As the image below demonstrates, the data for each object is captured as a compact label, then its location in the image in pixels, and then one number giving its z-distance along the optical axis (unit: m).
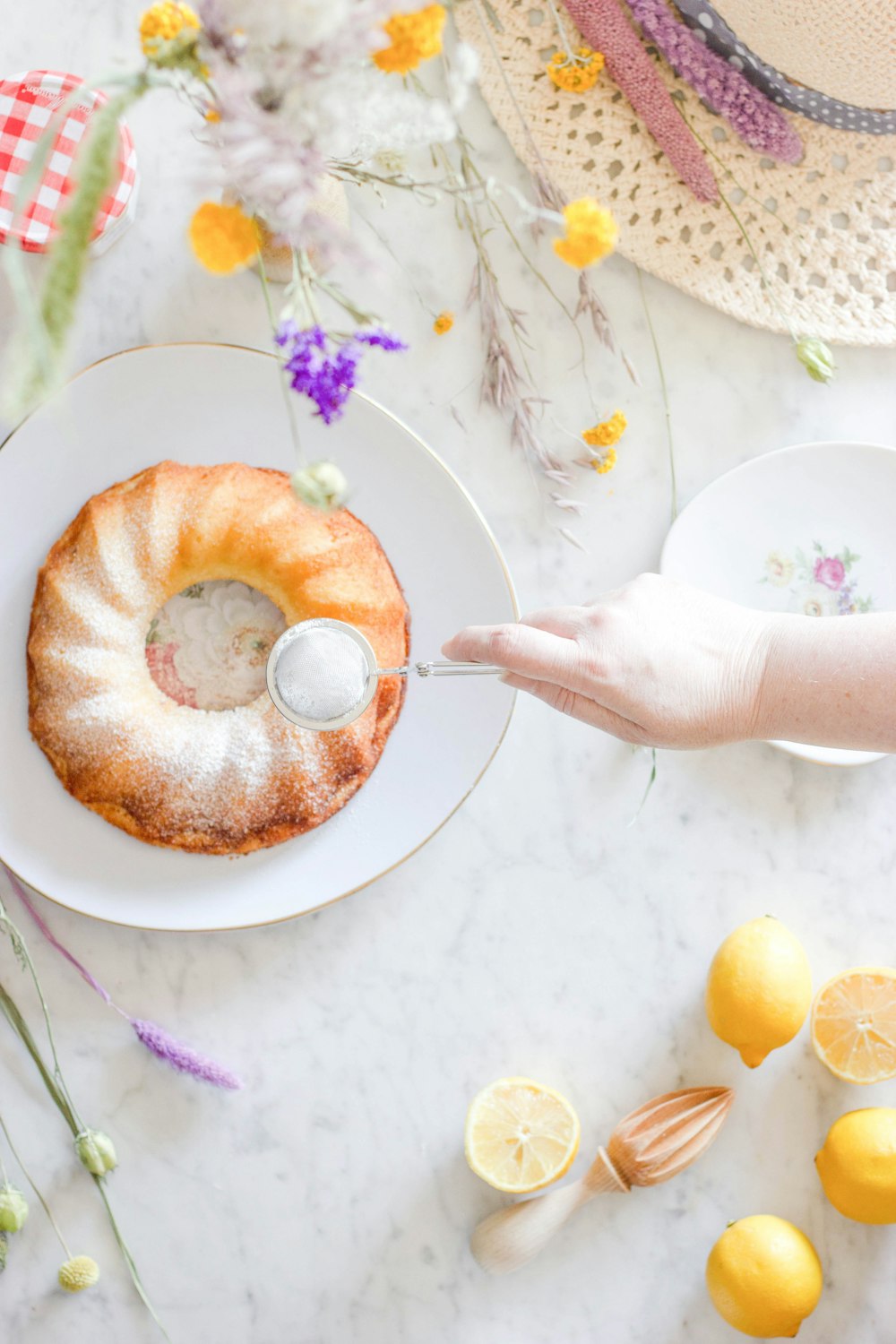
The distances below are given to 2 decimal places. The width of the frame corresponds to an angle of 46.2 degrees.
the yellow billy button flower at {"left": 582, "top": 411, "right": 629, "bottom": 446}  1.26
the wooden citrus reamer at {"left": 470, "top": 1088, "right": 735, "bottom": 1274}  1.30
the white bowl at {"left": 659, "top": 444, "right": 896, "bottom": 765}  1.32
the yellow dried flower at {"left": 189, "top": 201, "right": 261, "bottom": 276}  0.64
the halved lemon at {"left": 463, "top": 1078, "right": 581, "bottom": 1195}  1.27
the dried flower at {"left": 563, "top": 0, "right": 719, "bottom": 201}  1.20
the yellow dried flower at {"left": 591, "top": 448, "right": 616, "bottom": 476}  1.30
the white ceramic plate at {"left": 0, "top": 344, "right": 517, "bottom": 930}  1.21
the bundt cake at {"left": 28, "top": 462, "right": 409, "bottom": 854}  1.19
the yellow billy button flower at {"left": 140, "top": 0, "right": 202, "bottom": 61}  0.62
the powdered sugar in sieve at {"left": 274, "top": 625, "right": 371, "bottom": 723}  1.15
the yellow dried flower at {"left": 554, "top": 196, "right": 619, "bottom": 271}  0.65
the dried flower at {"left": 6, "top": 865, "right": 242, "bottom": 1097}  1.28
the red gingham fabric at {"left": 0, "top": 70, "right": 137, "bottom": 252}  1.16
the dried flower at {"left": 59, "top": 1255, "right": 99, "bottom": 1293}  1.27
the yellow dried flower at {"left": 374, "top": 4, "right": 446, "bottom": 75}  0.61
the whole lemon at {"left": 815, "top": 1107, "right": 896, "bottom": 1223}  1.25
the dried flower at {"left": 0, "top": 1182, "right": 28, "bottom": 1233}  1.26
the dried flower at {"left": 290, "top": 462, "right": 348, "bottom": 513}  0.64
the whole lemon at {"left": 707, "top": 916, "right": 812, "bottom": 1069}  1.24
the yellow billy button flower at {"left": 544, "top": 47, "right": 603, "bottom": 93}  1.19
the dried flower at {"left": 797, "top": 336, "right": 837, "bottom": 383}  1.23
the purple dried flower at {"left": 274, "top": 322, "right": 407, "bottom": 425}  0.71
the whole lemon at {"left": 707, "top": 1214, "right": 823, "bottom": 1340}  1.25
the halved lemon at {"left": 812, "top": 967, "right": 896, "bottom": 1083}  1.31
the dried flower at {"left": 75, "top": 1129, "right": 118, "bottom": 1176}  1.27
